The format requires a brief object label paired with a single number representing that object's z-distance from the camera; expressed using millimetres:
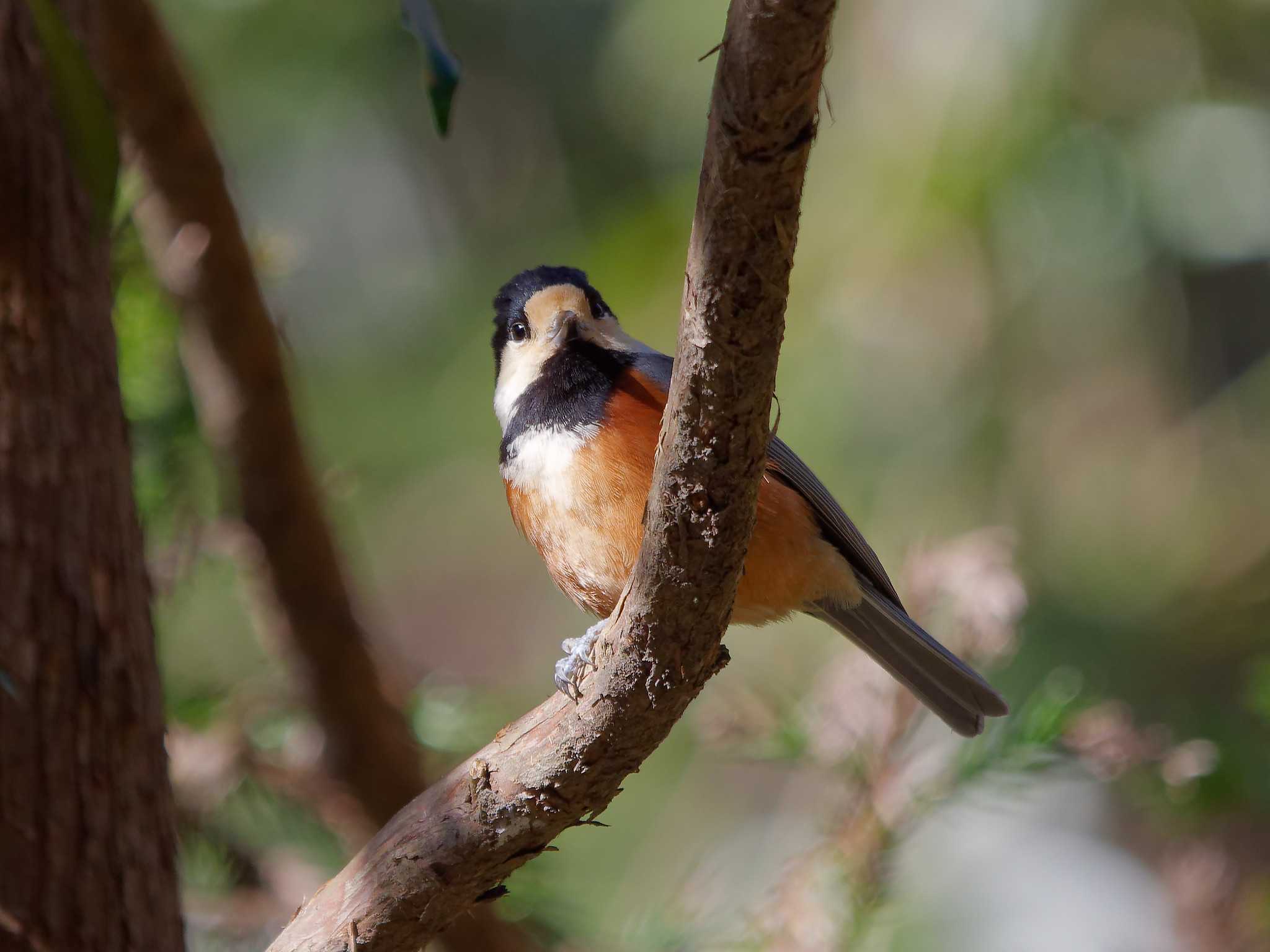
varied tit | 5070
